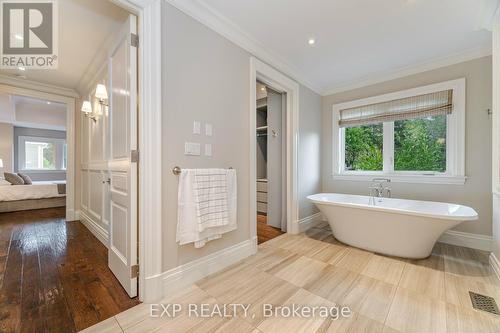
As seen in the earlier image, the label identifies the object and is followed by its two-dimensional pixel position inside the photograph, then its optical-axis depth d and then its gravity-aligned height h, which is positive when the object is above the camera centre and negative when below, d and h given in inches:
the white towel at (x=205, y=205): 65.2 -14.1
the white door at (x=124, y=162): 59.5 +0.9
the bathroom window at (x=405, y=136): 102.6 +17.7
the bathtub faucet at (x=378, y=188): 116.5 -13.7
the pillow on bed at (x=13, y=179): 183.0 -13.5
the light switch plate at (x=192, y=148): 67.6 +5.6
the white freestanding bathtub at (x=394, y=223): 78.5 -25.5
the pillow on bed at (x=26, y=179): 193.6 -14.5
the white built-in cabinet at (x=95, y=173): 100.5 -4.7
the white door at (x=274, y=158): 128.9 +4.5
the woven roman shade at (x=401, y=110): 104.4 +32.6
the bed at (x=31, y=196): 164.2 -27.8
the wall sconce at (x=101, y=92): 92.4 +33.5
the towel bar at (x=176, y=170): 64.4 -1.7
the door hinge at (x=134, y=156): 59.0 +2.5
